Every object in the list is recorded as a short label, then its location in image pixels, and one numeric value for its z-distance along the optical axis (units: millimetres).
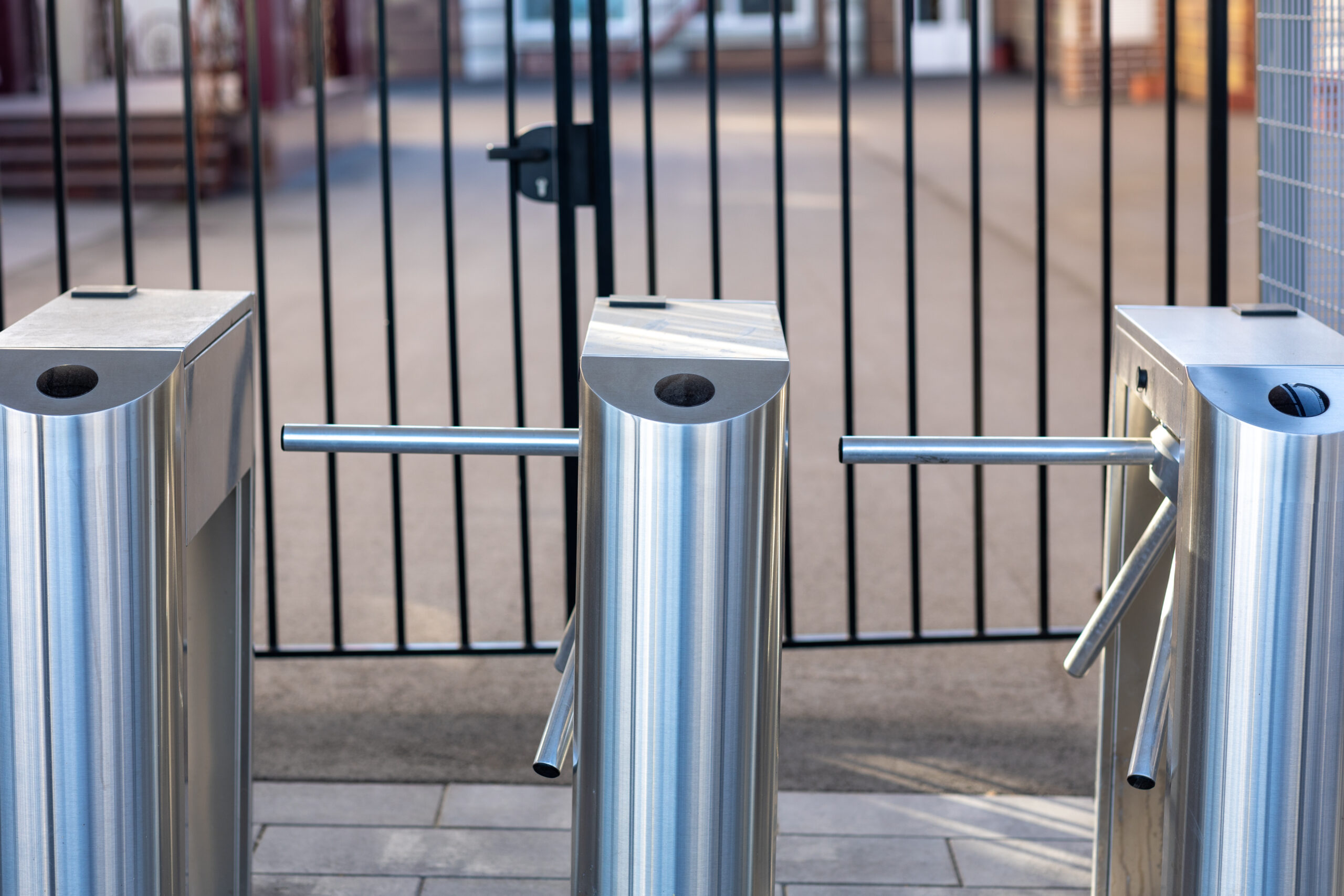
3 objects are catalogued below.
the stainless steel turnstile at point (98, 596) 4826
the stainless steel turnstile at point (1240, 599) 4768
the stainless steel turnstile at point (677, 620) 4799
